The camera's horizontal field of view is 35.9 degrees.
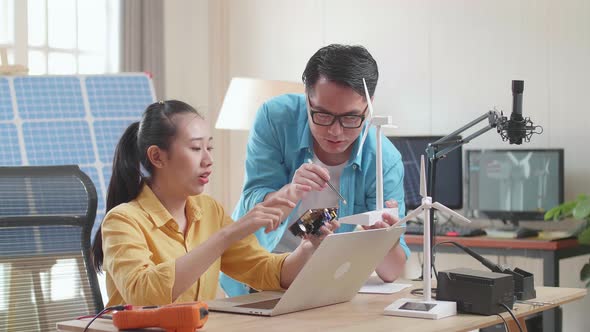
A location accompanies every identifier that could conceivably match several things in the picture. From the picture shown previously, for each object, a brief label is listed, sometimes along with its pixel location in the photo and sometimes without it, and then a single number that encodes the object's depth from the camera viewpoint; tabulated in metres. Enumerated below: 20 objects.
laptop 1.80
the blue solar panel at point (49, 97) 3.65
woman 1.90
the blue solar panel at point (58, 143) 3.55
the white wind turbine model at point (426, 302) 1.83
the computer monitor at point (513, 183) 4.59
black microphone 1.97
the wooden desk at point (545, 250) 4.14
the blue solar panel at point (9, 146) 3.49
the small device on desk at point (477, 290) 1.85
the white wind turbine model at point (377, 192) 1.94
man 2.15
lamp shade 4.84
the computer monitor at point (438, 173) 4.84
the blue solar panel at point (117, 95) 3.76
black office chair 2.19
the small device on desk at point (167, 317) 1.57
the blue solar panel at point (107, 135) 3.63
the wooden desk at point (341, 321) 1.68
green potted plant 4.07
